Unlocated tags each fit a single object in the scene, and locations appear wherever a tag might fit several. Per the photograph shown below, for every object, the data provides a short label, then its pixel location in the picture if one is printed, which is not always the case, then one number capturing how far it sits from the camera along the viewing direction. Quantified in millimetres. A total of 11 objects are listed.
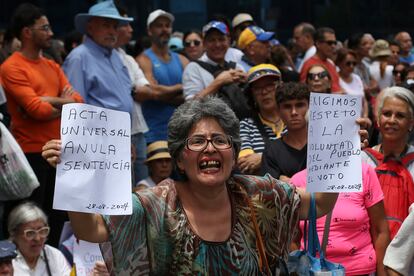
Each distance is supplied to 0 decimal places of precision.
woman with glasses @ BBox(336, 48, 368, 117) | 15514
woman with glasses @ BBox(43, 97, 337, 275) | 5624
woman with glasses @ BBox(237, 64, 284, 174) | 9509
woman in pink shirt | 7792
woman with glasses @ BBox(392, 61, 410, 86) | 16290
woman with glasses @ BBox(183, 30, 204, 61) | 15794
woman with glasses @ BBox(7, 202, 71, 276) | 10336
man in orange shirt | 10877
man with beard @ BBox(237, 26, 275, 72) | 12456
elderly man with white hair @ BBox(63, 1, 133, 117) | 11651
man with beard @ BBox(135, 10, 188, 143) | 12605
